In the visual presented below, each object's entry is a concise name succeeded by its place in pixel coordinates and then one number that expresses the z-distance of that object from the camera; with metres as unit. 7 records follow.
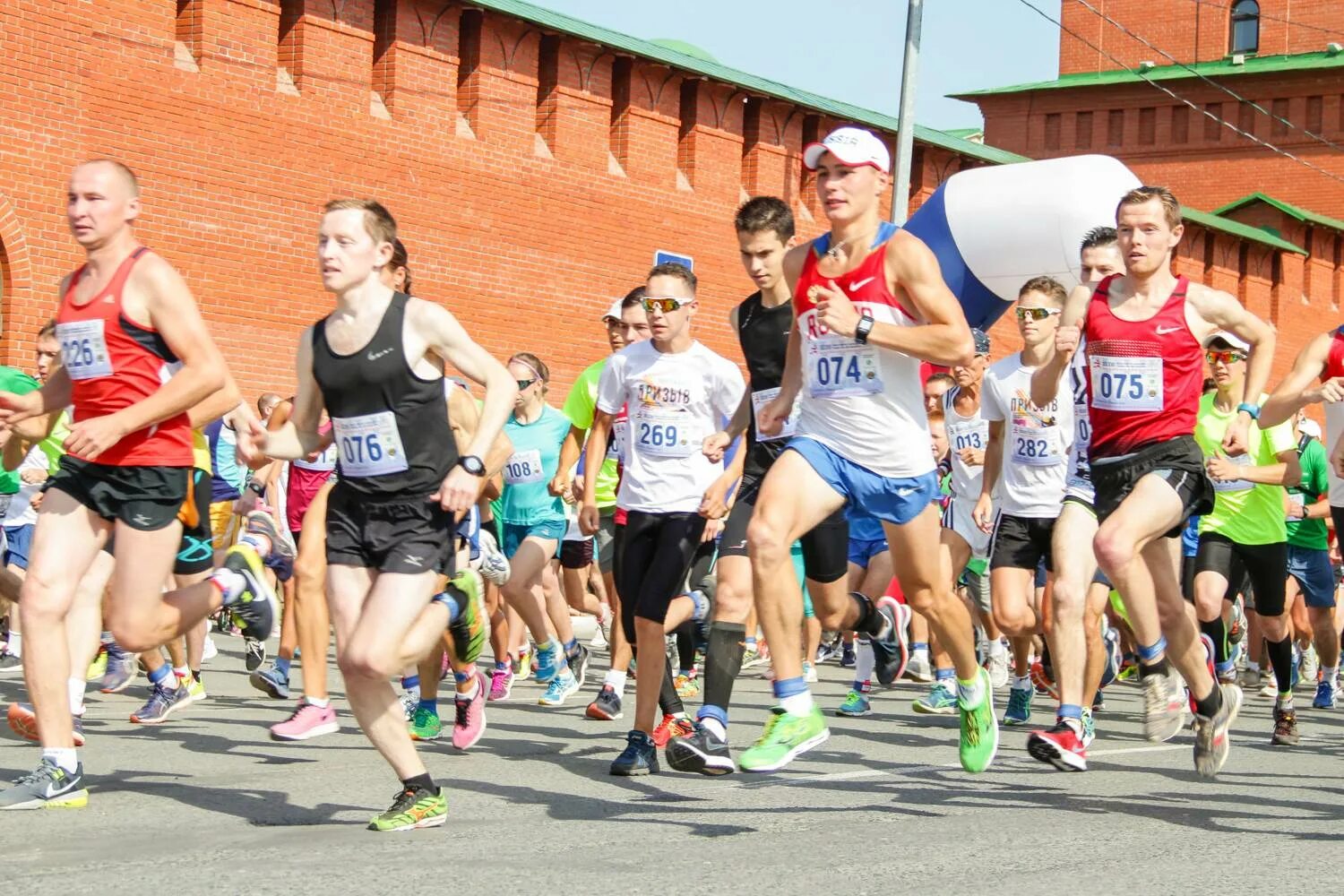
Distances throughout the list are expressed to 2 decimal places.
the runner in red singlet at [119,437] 7.08
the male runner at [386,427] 6.81
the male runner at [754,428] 8.30
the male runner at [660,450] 8.98
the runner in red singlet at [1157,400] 8.58
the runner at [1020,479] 11.49
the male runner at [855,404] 7.21
